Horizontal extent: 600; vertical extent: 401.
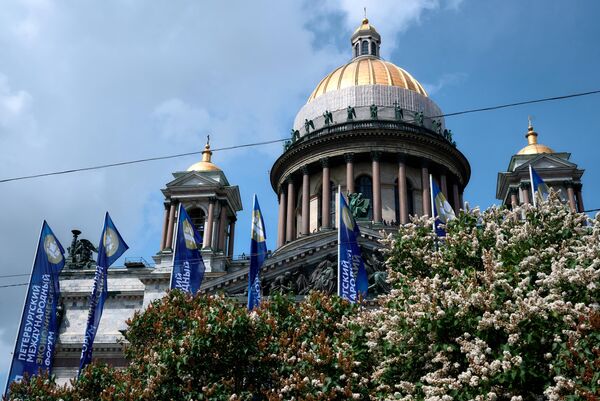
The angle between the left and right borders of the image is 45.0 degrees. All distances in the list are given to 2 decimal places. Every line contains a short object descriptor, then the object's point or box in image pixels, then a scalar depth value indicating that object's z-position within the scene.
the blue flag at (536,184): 36.19
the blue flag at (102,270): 33.19
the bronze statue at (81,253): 47.94
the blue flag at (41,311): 33.47
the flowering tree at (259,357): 17.64
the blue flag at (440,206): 34.37
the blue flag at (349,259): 30.02
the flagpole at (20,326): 30.95
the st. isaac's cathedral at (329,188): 38.00
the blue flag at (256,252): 32.12
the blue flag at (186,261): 35.81
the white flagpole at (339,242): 29.67
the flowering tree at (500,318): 13.27
